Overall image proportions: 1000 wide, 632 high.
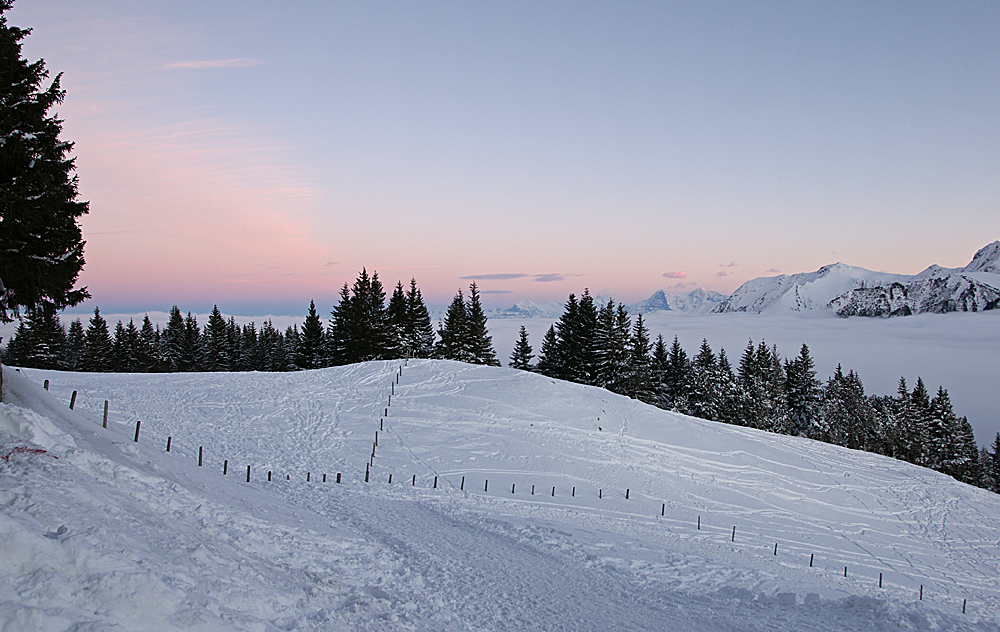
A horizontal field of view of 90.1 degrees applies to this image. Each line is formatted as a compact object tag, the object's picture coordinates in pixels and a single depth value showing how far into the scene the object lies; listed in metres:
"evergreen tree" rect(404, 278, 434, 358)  66.25
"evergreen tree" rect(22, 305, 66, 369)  63.19
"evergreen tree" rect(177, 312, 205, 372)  73.81
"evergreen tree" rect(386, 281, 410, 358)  64.25
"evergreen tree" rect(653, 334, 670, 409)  77.00
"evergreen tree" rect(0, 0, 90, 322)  15.29
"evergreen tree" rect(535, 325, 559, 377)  72.62
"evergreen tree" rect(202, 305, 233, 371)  73.44
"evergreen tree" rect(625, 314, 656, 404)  61.41
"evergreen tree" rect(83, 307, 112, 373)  68.12
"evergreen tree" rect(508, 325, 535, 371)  76.69
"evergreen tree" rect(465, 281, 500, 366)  64.81
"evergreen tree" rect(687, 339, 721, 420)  65.50
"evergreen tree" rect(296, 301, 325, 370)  72.94
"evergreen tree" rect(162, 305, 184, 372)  74.44
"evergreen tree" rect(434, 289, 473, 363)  64.24
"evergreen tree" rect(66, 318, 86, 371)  79.12
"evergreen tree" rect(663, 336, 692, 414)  77.56
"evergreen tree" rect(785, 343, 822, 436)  74.56
